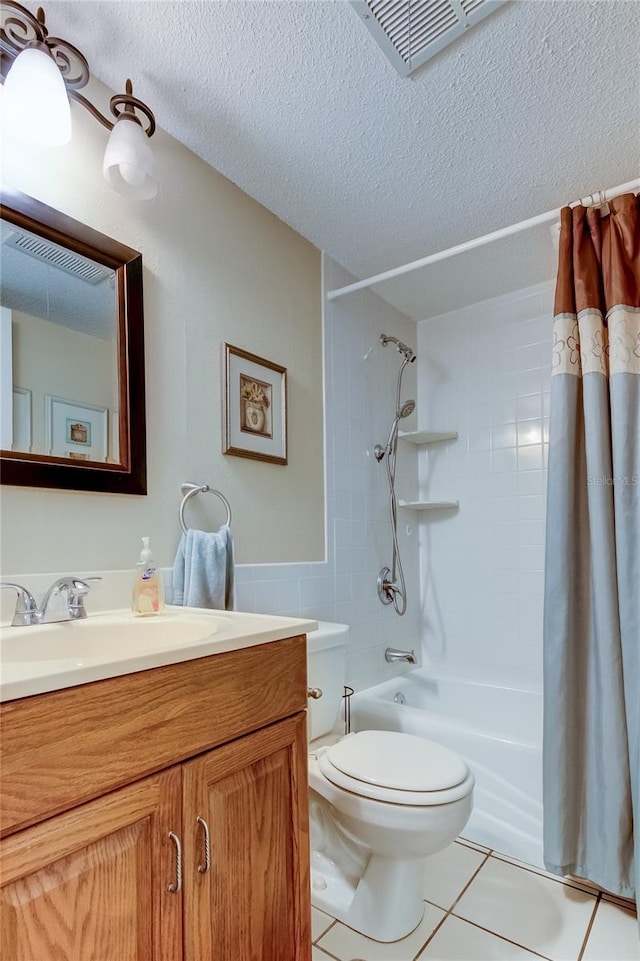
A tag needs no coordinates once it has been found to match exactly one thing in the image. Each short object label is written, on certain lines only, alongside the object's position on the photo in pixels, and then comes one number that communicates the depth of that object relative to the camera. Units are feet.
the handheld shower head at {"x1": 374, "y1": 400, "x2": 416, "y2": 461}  8.21
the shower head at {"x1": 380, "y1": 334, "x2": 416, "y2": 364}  8.05
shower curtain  4.74
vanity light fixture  3.46
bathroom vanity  2.01
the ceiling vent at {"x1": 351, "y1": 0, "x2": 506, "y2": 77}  3.81
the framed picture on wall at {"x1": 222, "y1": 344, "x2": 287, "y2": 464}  5.45
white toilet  4.05
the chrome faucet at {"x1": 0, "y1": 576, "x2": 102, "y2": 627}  3.51
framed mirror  3.67
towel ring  4.78
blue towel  4.54
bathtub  5.65
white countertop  2.09
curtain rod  4.96
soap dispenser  3.94
